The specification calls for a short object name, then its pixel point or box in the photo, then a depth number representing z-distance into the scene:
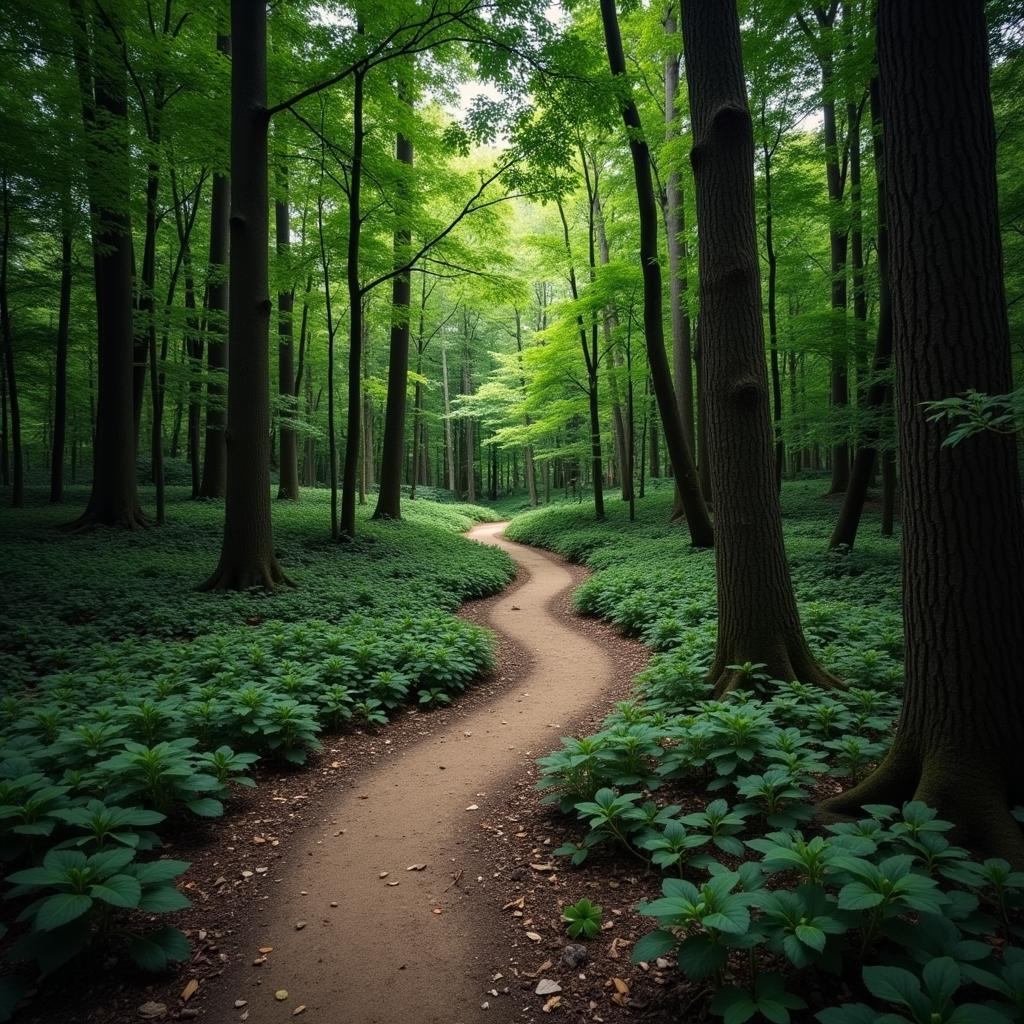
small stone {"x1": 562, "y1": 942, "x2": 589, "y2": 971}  2.35
